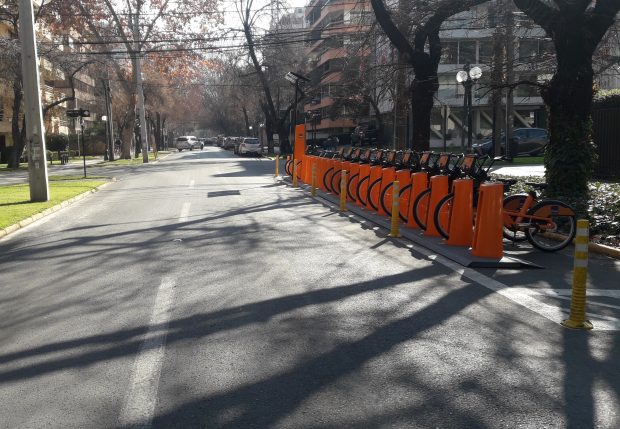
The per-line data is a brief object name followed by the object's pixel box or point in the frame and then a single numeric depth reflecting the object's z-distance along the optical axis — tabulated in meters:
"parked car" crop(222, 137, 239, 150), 81.39
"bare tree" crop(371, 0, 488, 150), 18.14
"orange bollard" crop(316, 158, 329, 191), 19.12
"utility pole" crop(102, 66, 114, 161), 44.28
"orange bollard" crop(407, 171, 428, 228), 11.39
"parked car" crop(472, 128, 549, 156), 34.53
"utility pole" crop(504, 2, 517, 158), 19.40
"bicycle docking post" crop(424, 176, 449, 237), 10.59
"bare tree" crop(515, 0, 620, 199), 12.51
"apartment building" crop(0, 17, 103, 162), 36.31
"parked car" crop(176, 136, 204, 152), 86.34
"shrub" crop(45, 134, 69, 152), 60.76
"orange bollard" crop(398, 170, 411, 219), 12.20
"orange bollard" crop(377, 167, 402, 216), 13.11
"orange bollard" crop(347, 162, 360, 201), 15.59
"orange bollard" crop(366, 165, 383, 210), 14.02
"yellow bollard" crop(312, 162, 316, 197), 18.09
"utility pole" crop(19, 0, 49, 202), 16.34
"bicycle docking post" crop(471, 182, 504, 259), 8.67
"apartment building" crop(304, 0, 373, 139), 60.53
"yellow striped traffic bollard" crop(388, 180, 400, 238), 10.77
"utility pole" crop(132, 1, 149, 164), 41.62
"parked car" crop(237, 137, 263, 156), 53.25
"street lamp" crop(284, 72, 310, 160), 25.36
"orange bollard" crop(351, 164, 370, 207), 14.88
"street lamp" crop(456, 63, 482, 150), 20.00
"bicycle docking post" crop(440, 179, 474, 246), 9.66
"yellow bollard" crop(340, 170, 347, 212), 14.45
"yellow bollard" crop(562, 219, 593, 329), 5.71
